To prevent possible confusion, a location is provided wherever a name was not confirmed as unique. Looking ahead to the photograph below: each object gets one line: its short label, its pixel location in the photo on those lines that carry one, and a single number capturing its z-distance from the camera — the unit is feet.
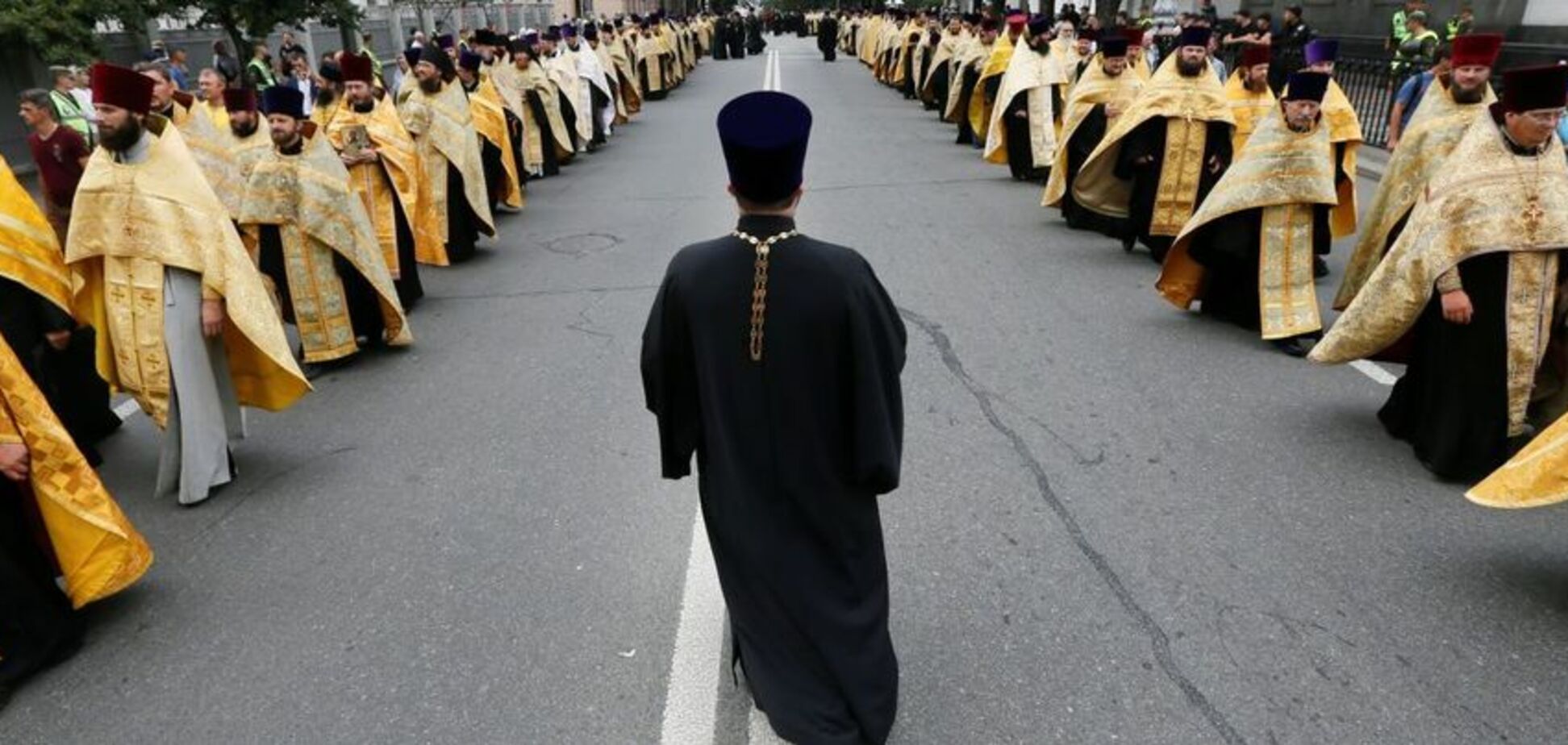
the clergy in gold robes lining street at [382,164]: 24.52
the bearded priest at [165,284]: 14.39
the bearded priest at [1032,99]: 39.99
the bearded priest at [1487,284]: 14.28
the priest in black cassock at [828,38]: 132.46
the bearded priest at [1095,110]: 31.94
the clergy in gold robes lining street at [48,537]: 11.28
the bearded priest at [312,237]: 20.02
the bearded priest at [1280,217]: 20.75
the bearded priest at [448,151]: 30.25
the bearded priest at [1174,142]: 26.30
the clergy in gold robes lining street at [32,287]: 13.08
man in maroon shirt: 22.31
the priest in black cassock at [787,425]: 8.08
